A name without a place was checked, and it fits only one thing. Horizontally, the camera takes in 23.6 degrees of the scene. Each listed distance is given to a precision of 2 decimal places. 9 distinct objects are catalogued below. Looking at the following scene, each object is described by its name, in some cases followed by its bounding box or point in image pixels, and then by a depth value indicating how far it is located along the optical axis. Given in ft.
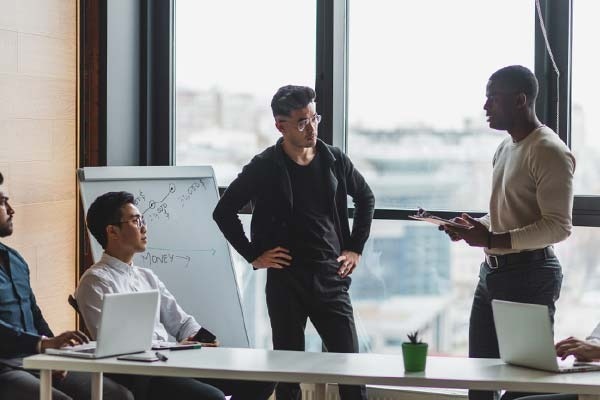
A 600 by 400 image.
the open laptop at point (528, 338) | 13.58
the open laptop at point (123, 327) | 14.76
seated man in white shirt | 17.48
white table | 13.62
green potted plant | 14.37
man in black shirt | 19.55
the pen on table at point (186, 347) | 16.33
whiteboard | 22.24
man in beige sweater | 17.06
